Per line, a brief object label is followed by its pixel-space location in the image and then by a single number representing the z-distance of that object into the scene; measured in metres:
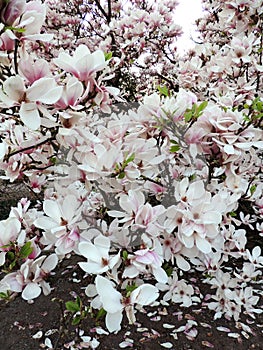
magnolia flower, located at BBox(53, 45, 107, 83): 0.76
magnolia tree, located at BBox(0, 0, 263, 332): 0.74
